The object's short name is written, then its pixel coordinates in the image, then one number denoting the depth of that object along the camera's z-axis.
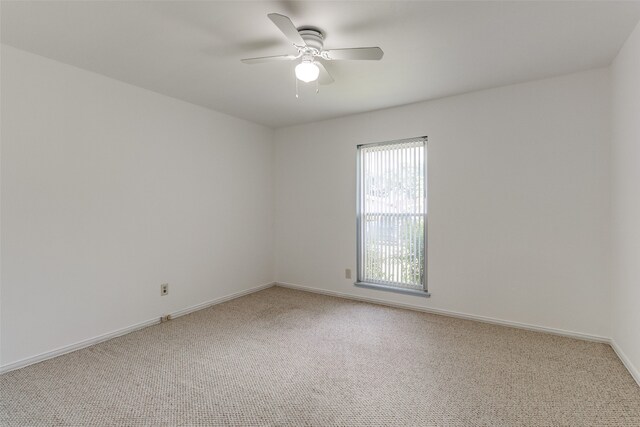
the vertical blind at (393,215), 3.72
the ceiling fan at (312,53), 2.07
